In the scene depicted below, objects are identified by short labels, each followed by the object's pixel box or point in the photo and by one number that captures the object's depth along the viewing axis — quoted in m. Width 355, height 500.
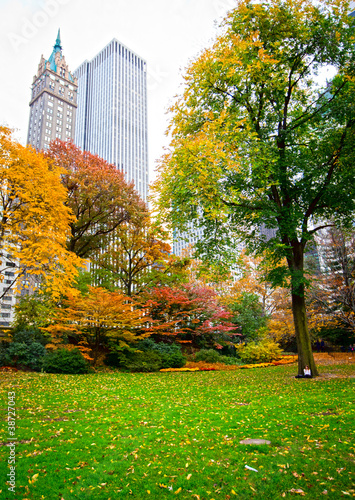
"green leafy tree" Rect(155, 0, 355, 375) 10.62
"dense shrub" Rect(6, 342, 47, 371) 14.15
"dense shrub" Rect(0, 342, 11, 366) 14.00
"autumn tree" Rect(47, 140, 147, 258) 20.91
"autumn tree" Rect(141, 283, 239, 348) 19.78
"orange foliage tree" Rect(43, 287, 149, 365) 14.62
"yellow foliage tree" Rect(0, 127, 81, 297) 11.03
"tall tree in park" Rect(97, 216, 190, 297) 22.70
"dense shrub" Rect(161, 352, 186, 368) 16.80
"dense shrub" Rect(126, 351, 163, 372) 15.66
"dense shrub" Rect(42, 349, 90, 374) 13.98
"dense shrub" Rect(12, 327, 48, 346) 15.04
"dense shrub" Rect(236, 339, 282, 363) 20.92
